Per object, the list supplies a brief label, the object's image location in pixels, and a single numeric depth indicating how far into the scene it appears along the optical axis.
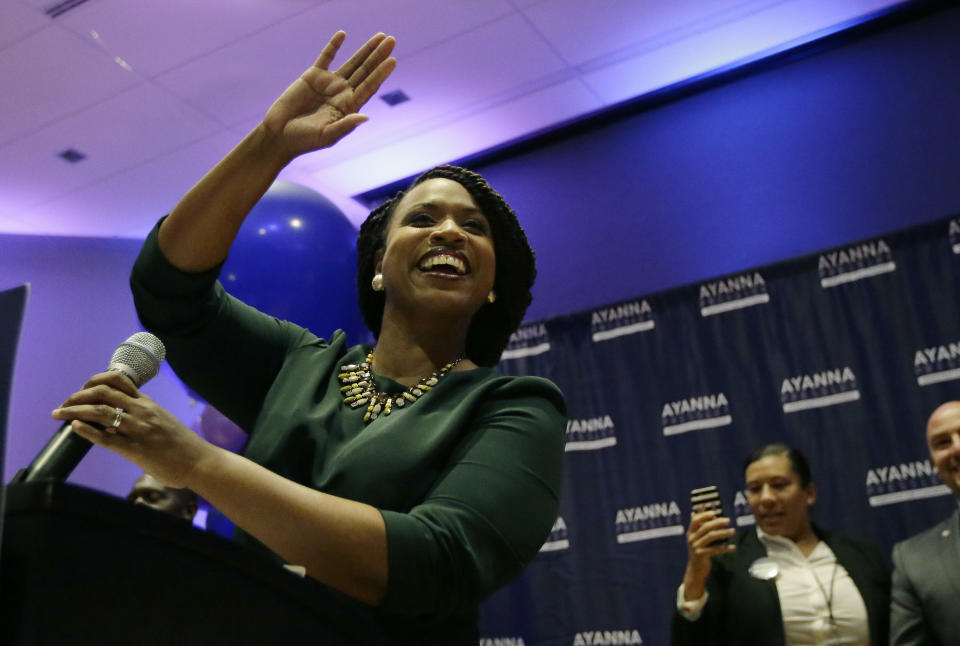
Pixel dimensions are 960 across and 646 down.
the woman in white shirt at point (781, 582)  3.11
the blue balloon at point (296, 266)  3.06
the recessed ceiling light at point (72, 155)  4.91
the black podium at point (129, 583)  0.51
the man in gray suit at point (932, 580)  2.92
